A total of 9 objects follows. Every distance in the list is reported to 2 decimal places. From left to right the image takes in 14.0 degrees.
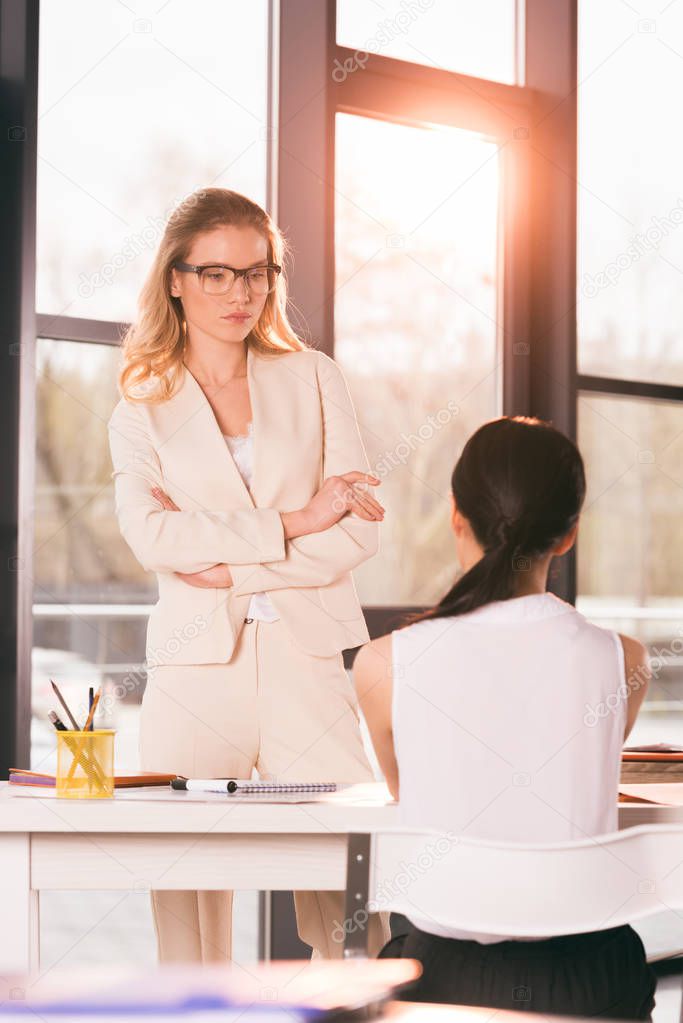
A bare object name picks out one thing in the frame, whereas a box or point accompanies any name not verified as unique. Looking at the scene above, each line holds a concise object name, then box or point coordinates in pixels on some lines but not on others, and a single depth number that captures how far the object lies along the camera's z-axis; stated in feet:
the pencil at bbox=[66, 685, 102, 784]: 13.33
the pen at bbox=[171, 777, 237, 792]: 13.42
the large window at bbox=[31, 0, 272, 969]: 17.84
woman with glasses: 15.02
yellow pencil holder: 13.32
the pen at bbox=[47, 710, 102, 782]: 13.31
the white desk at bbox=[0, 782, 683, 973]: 12.92
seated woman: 11.95
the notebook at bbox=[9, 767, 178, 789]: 13.64
